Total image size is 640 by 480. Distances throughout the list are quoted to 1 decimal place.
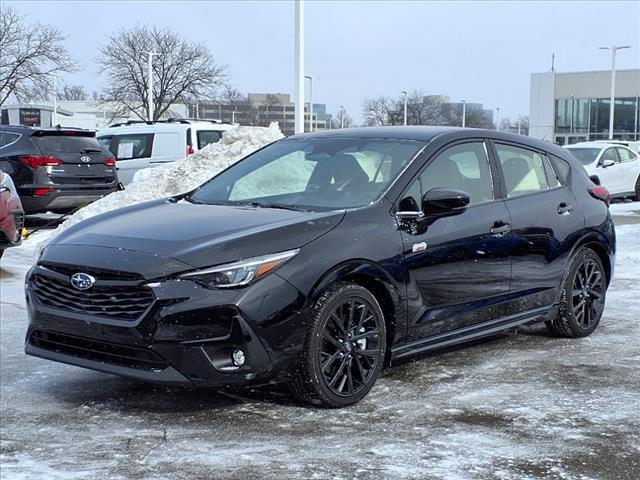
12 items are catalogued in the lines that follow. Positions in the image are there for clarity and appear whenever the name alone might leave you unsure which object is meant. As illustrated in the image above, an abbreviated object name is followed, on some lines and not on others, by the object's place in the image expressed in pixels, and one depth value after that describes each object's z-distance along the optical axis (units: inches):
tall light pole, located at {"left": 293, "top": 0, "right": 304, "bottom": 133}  681.0
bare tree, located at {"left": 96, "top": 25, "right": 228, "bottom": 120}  2058.3
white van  717.9
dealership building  2546.8
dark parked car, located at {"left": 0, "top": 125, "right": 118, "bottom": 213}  549.3
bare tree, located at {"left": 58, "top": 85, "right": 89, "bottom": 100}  3725.4
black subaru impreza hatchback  176.9
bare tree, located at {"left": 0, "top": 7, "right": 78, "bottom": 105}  1673.2
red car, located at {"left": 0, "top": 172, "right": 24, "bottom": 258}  389.1
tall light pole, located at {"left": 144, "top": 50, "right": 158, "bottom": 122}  1614.2
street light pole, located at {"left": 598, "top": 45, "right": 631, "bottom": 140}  1995.2
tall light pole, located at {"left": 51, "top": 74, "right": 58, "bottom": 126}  1841.8
